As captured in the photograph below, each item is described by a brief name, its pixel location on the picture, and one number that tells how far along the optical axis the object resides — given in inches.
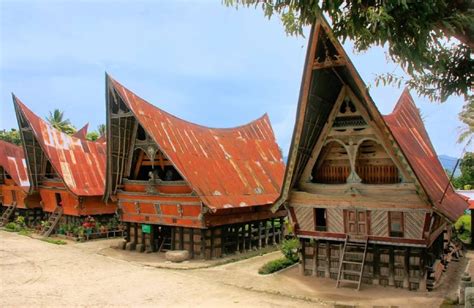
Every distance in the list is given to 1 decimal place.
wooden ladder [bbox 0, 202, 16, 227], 1299.2
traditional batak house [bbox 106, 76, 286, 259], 789.2
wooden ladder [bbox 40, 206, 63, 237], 1098.4
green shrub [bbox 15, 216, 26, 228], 1239.4
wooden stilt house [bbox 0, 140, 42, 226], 1268.5
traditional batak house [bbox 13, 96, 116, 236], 1085.1
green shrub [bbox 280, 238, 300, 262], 733.9
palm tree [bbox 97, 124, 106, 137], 2509.8
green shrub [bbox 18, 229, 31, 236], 1116.7
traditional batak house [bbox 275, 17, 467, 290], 526.0
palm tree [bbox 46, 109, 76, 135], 2331.4
